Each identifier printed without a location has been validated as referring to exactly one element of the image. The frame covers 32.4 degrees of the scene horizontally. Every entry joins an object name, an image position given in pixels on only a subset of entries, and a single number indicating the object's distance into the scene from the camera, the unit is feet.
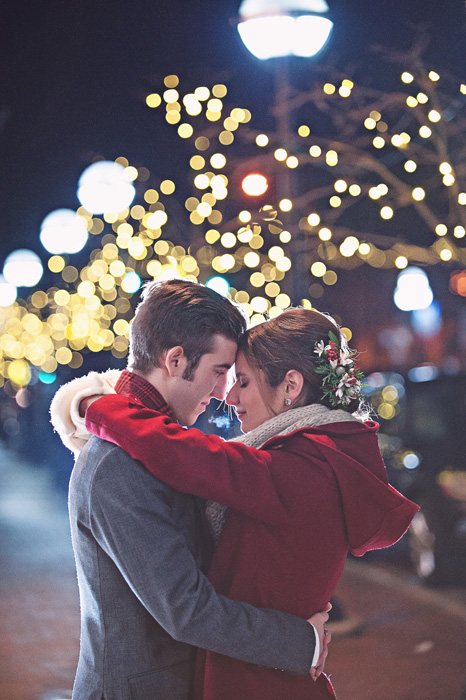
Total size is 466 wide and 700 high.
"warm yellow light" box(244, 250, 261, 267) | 30.63
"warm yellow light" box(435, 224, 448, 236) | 24.29
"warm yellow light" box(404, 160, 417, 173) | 24.81
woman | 7.09
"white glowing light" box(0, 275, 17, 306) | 69.00
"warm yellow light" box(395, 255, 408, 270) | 25.10
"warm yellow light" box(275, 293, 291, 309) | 34.22
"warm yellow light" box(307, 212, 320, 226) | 23.45
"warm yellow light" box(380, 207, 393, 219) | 25.25
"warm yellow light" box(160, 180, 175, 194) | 40.11
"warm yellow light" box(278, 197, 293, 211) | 21.97
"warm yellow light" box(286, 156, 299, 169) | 22.13
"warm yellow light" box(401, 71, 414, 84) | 23.75
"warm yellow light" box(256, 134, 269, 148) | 25.62
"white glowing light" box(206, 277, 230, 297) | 35.94
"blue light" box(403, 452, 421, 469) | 26.96
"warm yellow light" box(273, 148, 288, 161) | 21.98
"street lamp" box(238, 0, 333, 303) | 18.69
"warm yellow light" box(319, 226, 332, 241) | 24.84
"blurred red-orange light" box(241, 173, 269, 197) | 25.30
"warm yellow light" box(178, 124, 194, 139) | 28.96
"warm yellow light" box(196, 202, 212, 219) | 30.81
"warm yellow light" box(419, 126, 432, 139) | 23.91
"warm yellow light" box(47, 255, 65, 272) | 76.59
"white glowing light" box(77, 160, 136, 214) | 30.22
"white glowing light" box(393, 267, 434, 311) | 51.67
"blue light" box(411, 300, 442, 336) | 82.32
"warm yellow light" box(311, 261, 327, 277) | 30.45
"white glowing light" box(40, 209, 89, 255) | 37.17
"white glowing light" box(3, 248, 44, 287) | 56.54
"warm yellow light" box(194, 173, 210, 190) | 28.58
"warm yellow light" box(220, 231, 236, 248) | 29.07
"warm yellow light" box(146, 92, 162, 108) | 29.09
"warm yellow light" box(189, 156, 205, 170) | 30.94
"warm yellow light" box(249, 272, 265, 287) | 39.79
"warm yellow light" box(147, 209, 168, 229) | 36.58
